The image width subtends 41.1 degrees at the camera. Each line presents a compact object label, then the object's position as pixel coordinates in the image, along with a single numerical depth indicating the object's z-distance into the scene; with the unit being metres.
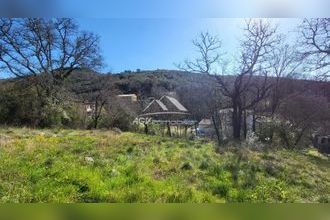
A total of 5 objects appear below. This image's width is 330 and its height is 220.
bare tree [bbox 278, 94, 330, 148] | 15.02
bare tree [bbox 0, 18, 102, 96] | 9.84
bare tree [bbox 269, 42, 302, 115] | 13.02
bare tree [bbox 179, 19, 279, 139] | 12.48
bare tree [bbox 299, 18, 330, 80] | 11.21
